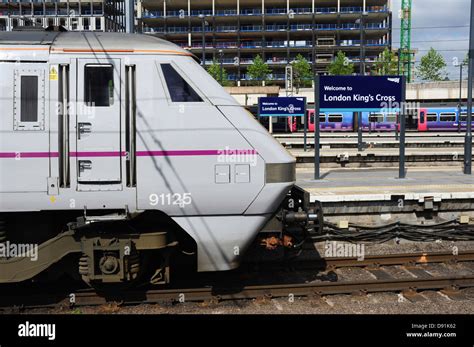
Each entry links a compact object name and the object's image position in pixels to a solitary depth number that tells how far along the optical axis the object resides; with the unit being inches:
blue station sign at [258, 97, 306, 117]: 962.1
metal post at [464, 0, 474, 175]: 674.0
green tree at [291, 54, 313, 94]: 3029.0
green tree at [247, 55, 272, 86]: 3097.9
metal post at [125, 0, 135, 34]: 469.8
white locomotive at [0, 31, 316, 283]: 275.7
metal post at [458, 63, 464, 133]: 1892.6
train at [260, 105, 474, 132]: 1995.6
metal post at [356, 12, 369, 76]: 1082.1
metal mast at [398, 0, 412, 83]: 4776.1
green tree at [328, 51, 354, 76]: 2923.2
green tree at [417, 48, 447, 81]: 3464.6
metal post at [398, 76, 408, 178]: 609.6
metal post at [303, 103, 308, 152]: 945.7
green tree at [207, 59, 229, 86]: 2797.5
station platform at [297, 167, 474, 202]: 486.3
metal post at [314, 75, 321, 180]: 619.2
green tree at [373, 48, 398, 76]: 3031.5
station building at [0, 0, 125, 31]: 3302.2
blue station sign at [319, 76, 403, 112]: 627.5
